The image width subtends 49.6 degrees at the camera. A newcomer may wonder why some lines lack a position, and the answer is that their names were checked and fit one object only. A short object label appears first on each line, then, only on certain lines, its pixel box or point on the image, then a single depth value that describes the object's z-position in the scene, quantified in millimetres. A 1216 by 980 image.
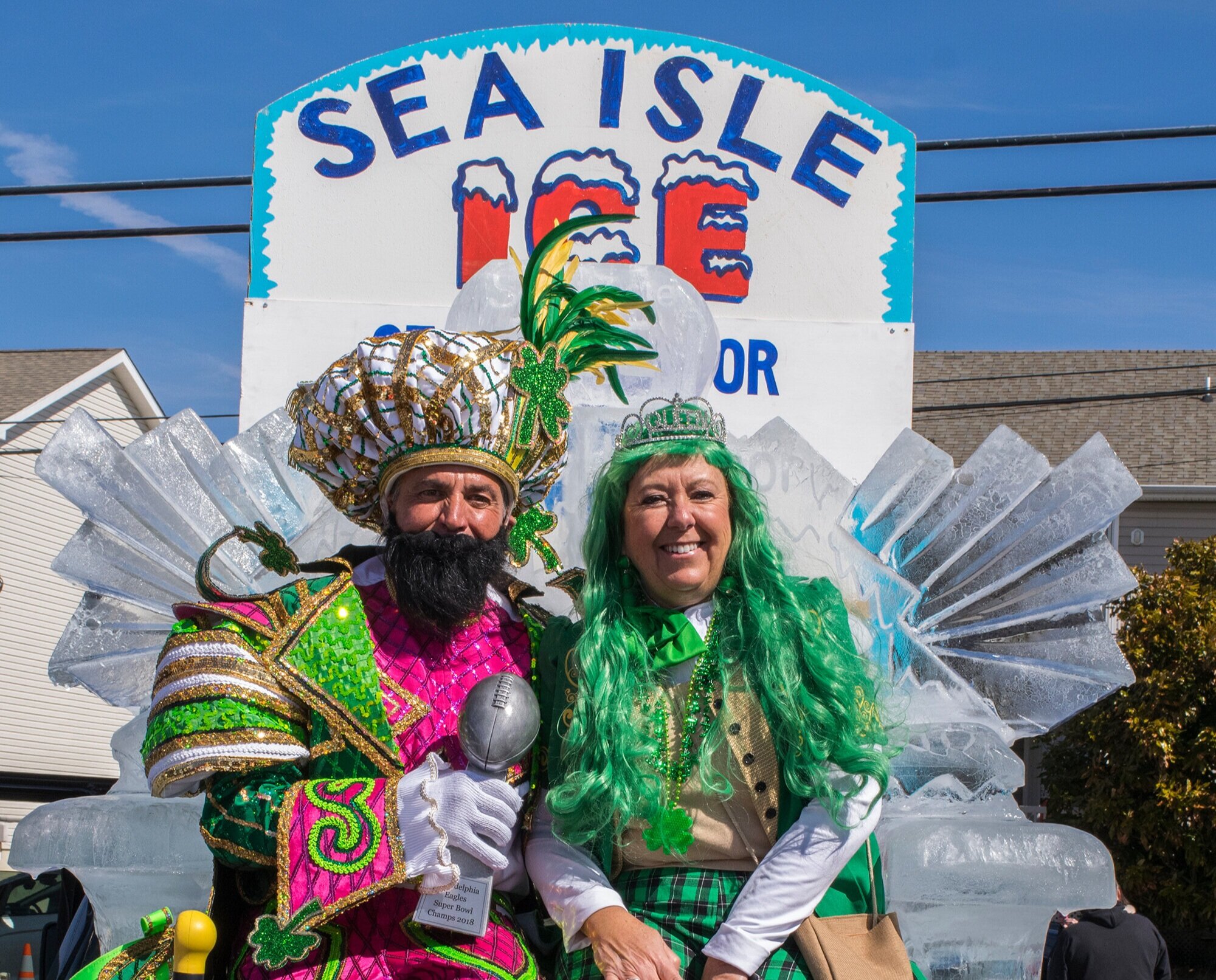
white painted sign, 4363
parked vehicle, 7320
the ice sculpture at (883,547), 3469
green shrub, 8734
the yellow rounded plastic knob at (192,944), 2137
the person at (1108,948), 5848
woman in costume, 2242
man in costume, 2254
